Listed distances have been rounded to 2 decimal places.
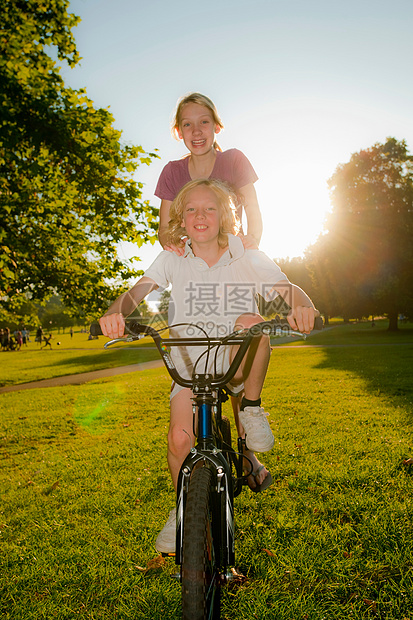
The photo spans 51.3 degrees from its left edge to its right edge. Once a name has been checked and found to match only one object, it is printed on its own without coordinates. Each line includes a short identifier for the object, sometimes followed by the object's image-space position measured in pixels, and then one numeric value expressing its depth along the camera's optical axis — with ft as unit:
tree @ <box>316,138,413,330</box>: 92.94
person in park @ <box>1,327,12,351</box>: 133.28
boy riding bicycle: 8.27
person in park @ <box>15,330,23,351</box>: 136.26
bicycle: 6.53
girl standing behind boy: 11.05
